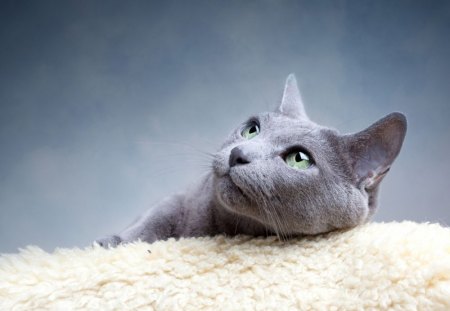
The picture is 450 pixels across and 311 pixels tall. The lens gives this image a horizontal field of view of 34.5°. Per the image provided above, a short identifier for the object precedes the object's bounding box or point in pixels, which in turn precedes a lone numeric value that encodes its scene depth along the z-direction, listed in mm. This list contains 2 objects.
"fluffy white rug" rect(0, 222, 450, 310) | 464
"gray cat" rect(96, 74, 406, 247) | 524
